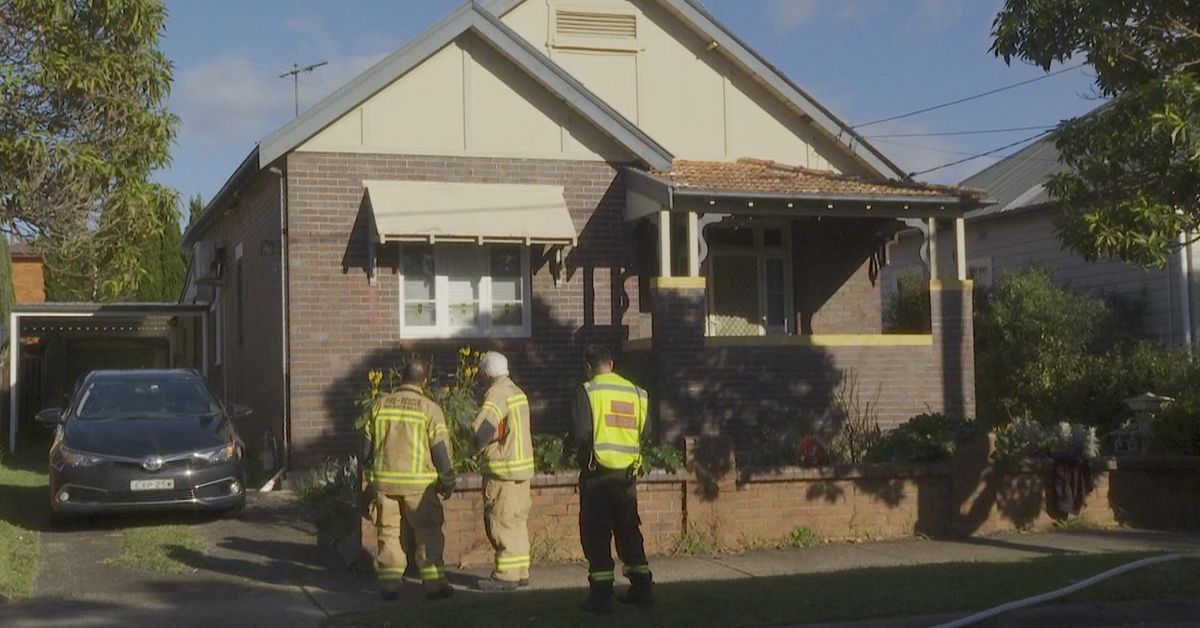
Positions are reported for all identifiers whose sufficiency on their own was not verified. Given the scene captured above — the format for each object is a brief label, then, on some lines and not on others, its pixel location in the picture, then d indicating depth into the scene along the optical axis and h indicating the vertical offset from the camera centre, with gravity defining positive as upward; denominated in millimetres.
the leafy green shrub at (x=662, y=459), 11922 -689
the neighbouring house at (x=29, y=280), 46219 +3647
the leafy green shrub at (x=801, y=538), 12367 -1432
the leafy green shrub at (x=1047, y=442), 13453 -697
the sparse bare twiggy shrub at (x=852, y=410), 16391 -432
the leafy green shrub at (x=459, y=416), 11516 -285
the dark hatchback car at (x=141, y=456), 12898 -641
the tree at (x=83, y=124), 14531 +2816
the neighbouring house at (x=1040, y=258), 21298 +2005
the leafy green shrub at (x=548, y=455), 11656 -622
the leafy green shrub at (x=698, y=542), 11938 -1400
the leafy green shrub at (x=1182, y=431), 14328 -641
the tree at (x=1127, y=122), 10703 +1940
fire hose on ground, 8500 -1427
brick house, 16188 +1800
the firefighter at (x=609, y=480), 9047 -656
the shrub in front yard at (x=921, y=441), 13125 -647
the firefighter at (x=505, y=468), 9992 -622
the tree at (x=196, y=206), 45719 +5884
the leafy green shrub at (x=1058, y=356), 19828 +214
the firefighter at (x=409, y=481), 9656 -677
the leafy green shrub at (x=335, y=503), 11438 -1000
